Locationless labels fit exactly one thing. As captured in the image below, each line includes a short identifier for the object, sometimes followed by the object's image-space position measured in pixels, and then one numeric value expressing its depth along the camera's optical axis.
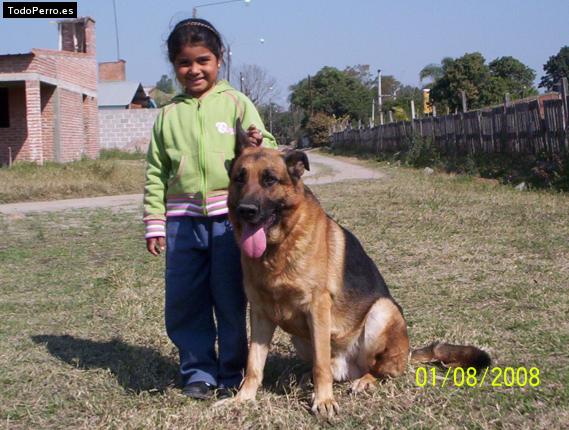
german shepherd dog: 3.12
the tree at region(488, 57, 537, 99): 45.22
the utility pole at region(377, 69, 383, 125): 54.71
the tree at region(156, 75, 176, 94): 123.47
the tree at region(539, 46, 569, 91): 57.44
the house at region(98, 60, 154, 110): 39.53
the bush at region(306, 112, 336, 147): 52.94
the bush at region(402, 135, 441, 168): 20.13
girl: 3.40
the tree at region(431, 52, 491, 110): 39.25
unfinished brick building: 19.22
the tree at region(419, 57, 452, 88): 67.19
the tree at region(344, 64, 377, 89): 81.69
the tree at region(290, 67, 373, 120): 62.50
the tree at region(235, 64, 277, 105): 59.16
